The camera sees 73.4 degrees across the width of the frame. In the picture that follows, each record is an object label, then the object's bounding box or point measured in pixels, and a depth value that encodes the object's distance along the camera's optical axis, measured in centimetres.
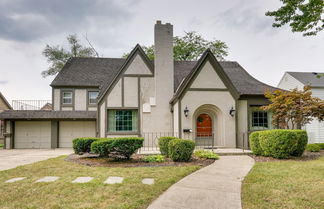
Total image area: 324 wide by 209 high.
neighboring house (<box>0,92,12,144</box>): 2650
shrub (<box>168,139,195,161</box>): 792
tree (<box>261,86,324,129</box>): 1004
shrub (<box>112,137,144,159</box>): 799
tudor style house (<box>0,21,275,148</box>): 1204
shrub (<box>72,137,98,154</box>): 917
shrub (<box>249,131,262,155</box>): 963
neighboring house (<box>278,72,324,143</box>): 1920
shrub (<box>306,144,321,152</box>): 1149
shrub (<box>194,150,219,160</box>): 866
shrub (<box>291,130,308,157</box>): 877
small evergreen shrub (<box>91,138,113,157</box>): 804
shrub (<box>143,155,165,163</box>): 808
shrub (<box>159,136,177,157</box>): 890
